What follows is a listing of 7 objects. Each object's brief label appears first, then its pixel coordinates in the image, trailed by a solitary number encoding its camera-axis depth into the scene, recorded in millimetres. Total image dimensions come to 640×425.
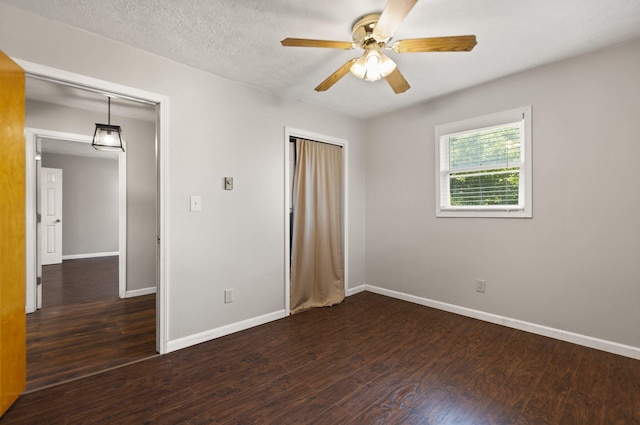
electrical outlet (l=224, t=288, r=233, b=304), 2795
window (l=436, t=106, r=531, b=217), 2799
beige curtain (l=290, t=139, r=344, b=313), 3445
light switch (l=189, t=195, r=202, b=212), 2587
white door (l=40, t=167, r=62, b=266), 6121
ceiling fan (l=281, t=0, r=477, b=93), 1599
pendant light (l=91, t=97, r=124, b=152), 3330
